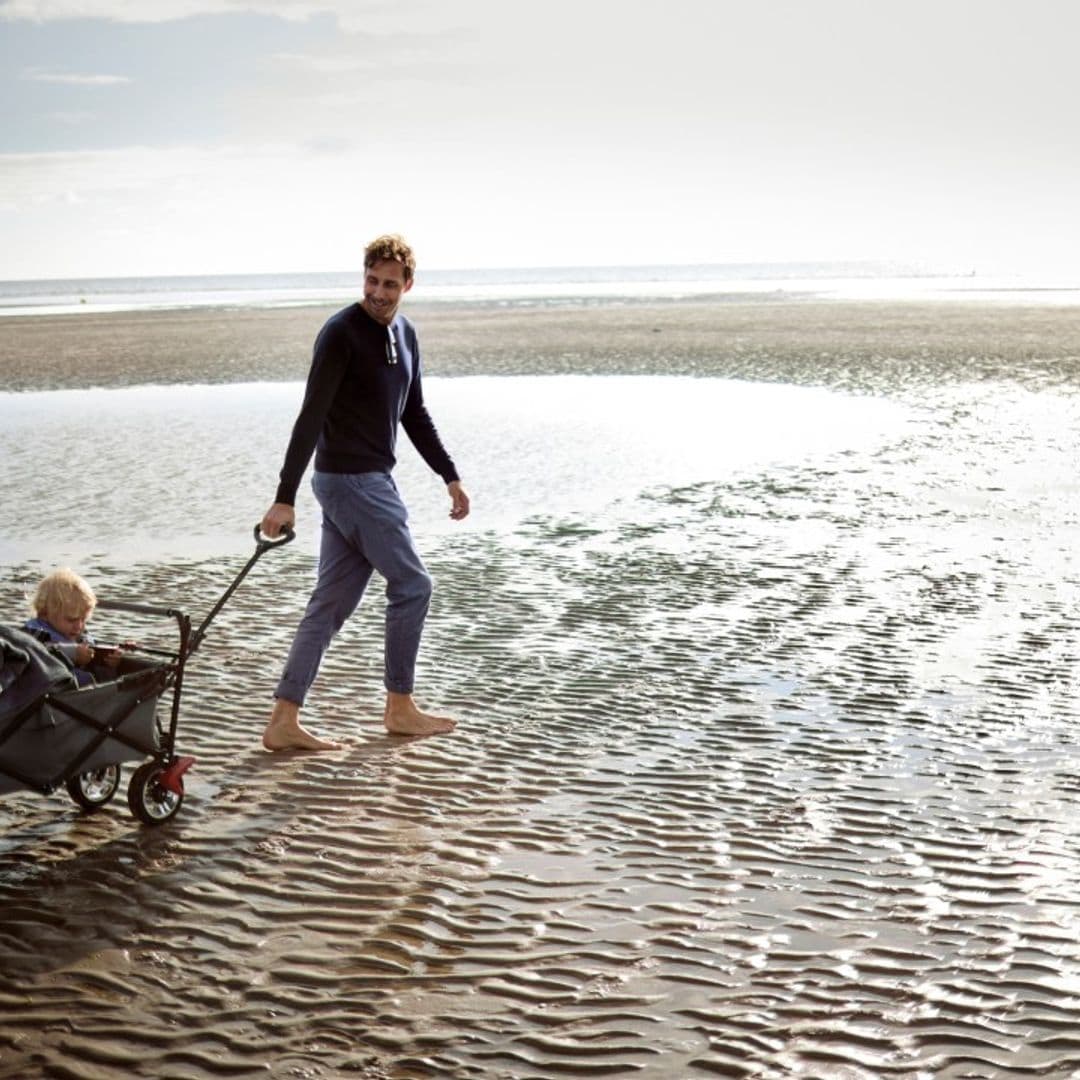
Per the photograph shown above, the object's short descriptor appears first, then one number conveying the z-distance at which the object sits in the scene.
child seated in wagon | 5.55
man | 6.21
